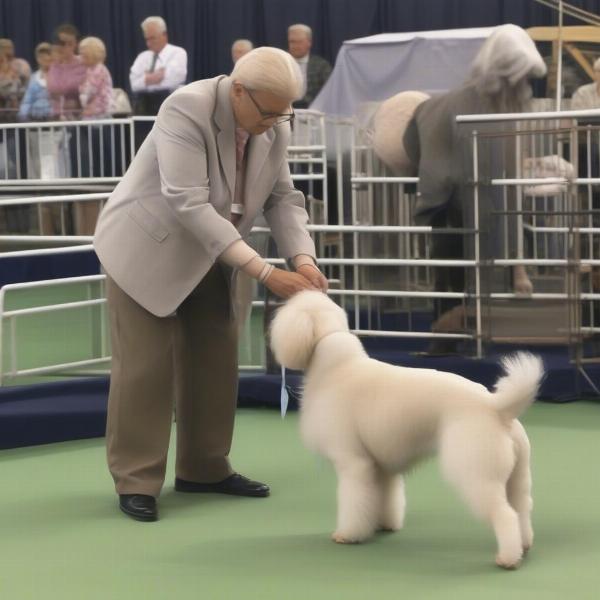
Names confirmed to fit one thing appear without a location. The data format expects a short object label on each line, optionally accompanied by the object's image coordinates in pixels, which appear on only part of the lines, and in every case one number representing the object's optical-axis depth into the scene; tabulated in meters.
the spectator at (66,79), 15.30
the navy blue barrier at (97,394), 7.54
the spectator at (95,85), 15.05
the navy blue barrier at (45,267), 13.21
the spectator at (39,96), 15.23
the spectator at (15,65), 16.97
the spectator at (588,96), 10.50
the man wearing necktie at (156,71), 14.98
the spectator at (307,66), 15.02
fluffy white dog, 4.79
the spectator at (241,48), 15.90
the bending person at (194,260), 5.52
